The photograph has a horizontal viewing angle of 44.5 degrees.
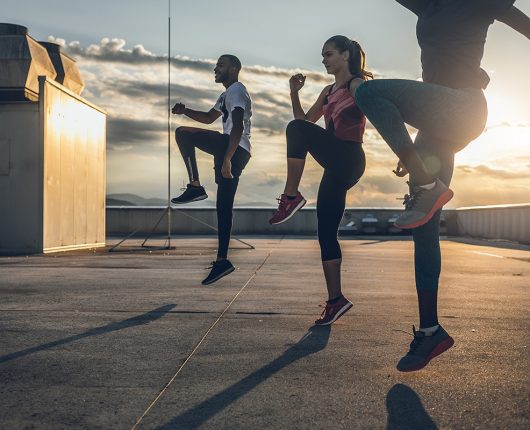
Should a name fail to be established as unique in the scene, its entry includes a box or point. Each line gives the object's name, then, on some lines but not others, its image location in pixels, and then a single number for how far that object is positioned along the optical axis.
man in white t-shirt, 4.61
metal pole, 9.13
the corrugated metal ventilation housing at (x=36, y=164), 12.35
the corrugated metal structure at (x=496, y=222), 21.36
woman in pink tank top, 3.63
